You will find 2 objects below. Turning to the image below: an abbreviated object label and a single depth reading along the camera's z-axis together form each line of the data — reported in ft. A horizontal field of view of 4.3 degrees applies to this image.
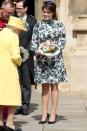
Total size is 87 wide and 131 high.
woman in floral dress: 54.72
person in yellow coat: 48.70
